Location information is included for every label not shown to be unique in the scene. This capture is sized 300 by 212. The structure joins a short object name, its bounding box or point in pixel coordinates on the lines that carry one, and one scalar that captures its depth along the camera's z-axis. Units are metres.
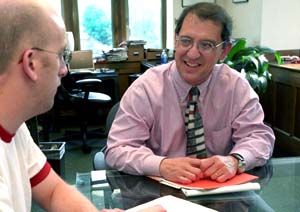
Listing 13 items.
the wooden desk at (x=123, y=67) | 4.60
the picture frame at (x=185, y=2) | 4.62
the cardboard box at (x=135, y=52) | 4.62
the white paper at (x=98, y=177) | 1.28
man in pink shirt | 1.42
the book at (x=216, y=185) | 1.13
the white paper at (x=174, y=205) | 1.02
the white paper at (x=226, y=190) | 1.12
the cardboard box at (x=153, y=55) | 4.70
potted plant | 3.19
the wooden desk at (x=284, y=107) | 3.33
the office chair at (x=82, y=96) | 3.65
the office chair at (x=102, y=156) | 1.57
